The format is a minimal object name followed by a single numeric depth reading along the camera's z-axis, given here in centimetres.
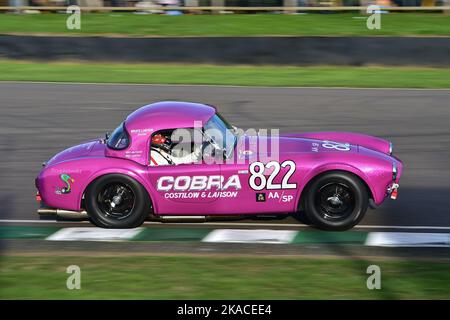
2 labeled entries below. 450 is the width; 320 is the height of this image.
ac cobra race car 1773
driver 1823
